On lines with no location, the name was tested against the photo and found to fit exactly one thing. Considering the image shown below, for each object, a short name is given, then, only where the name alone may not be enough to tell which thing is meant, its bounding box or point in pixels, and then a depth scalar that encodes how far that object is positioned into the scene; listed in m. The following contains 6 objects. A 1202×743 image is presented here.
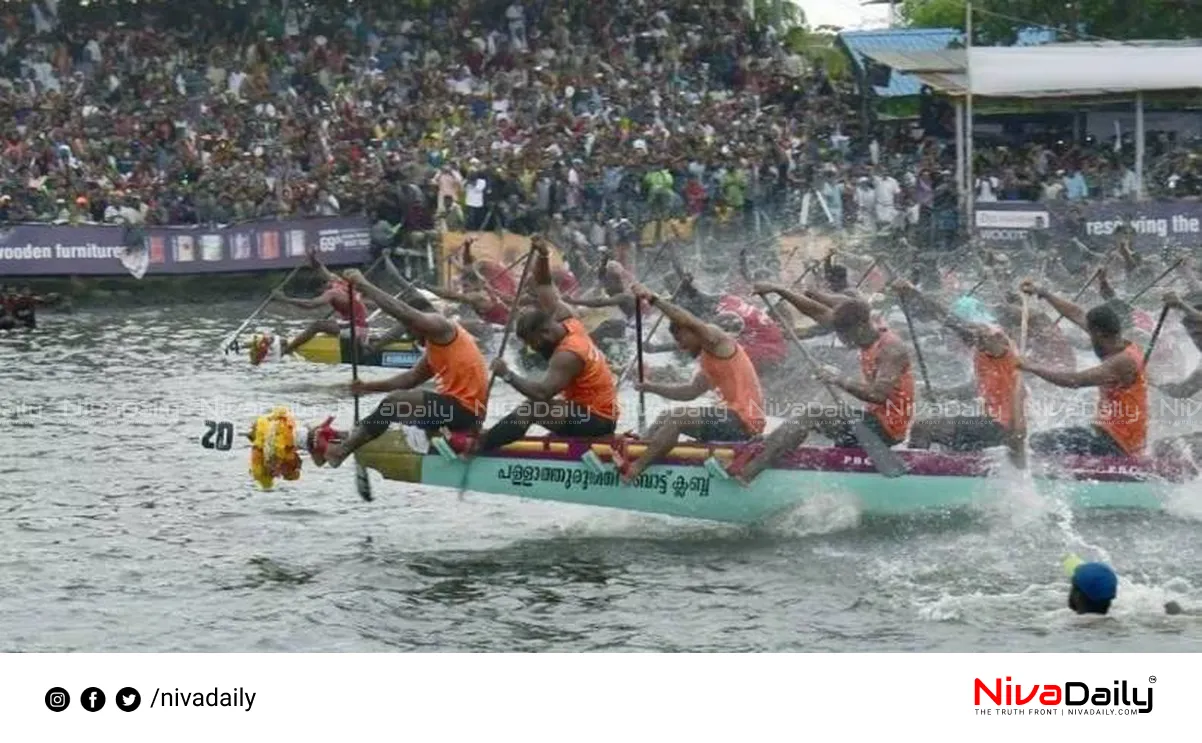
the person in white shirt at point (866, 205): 36.38
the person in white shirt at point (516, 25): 41.22
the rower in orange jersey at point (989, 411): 15.51
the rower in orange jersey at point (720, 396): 15.65
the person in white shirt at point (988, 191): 36.72
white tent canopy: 36.84
